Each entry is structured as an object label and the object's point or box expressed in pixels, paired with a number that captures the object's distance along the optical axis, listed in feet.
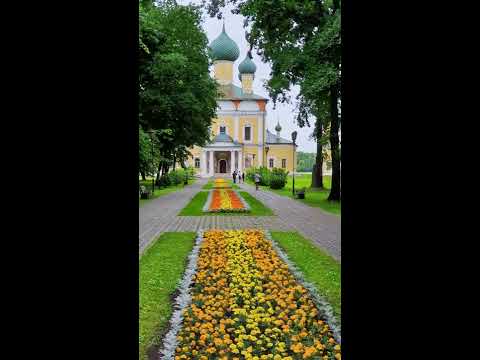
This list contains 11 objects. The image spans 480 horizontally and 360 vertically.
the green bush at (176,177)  119.03
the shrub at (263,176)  119.00
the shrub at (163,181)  108.09
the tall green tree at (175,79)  72.90
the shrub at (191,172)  172.22
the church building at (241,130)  204.85
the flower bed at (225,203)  51.47
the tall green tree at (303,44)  51.72
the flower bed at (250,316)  12.70
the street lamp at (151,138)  62.60
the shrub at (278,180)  104.12
